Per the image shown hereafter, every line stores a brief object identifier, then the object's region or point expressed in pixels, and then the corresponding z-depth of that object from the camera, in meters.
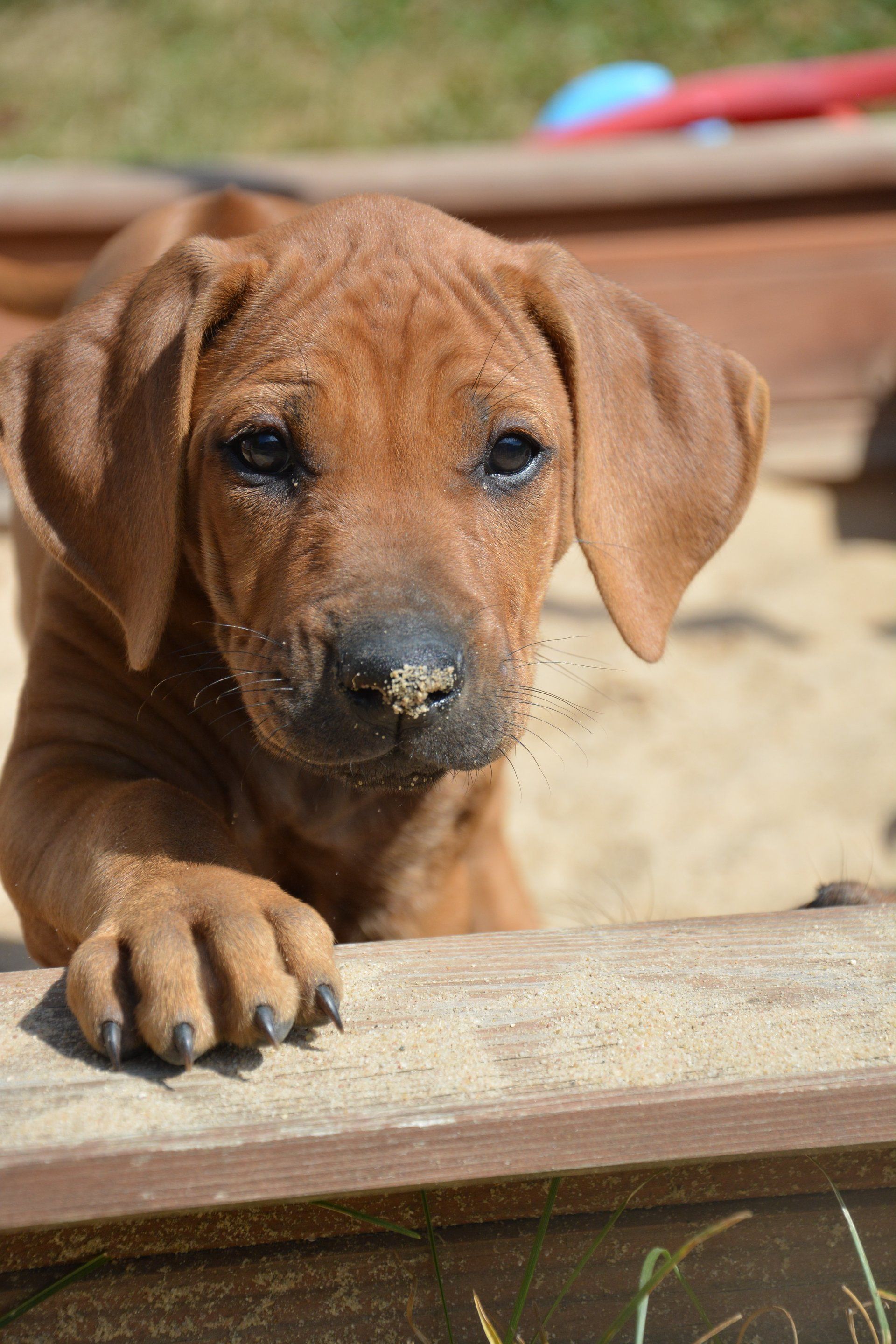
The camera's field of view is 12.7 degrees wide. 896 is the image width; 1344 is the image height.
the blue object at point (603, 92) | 2.39
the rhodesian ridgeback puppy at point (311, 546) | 0.88
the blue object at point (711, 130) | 2.10
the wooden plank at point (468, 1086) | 0.80
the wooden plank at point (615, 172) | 1.72
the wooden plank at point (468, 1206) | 0.82
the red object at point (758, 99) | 2.14
